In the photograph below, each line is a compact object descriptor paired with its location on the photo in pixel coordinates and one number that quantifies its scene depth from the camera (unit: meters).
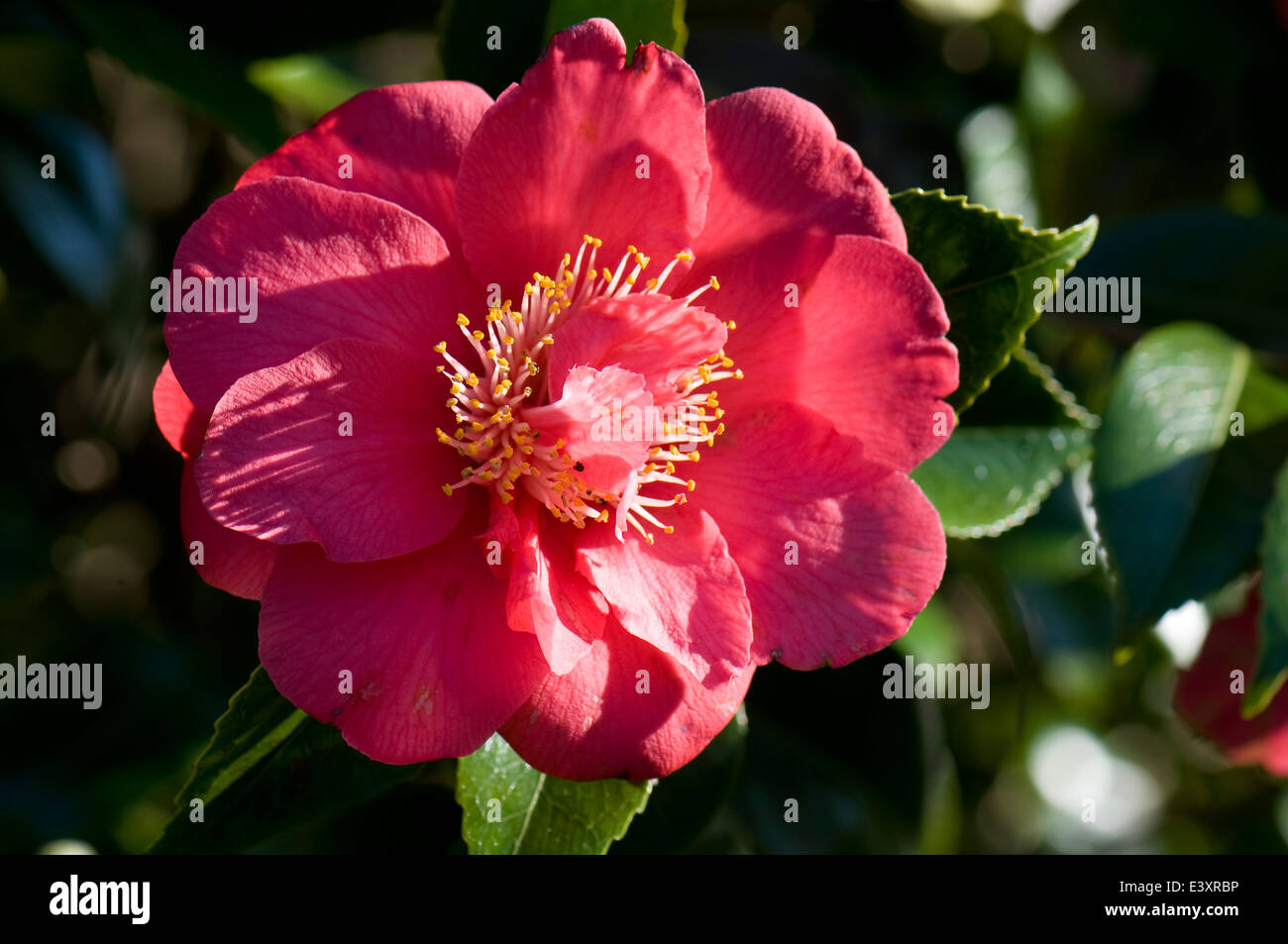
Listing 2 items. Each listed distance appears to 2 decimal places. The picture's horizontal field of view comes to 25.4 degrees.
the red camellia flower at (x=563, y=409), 0.38
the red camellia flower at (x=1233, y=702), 0.50
